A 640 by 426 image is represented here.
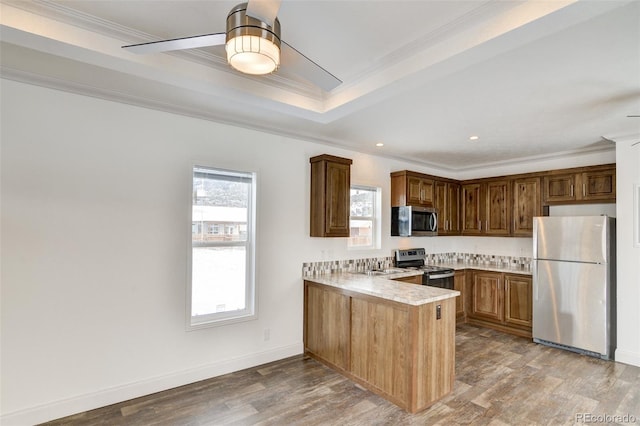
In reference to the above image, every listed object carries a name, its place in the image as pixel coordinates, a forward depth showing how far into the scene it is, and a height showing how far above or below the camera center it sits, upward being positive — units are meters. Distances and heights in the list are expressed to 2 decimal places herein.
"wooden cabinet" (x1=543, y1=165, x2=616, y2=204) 4.30 +0.48
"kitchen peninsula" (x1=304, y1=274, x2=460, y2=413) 2.76 -1.13
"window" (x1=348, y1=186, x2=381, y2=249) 4.74 +0.01
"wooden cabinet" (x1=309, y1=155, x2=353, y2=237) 3.98 +0.29
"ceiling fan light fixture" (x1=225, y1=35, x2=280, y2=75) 1.45 +0.76
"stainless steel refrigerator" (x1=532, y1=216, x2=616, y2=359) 3.96 -0.83
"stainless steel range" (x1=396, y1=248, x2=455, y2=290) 4.78 -0.78
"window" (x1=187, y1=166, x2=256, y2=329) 3.37 -0.33
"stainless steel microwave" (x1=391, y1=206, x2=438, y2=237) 4.91 -0.05
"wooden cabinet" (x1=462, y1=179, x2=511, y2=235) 5.35 +0.20
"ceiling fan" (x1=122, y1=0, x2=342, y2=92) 1.42 +0.82
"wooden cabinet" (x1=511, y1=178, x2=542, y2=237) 4.99 +0.22
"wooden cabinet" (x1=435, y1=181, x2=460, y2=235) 5.55 +0.22
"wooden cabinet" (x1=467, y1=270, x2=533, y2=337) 4.75 -1.27
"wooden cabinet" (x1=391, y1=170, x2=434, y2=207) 5.00 +0.47
